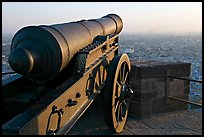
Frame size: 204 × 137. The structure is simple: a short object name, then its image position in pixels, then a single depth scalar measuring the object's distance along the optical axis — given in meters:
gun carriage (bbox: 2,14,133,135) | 2.97
